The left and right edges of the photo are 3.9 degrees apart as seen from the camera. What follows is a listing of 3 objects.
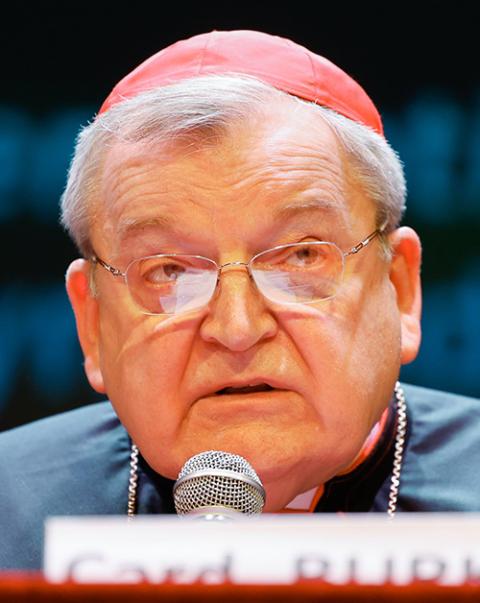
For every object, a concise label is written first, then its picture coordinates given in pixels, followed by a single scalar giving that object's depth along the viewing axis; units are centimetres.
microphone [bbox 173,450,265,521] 324
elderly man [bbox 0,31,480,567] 339
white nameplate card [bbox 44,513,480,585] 316
